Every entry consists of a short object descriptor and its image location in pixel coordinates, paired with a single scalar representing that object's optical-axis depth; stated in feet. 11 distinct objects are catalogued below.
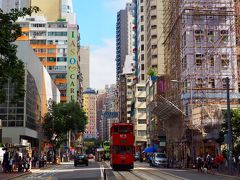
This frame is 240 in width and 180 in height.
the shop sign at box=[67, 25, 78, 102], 472.03
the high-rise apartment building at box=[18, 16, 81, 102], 463.83
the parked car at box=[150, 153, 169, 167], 191.62
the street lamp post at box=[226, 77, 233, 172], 120.67
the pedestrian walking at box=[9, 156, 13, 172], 133.39
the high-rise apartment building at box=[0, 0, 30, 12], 562.25
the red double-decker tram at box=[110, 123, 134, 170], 134.51
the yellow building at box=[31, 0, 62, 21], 528.63
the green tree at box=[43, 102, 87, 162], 265.34
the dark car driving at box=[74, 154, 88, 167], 203.62
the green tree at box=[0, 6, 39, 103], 67.21
